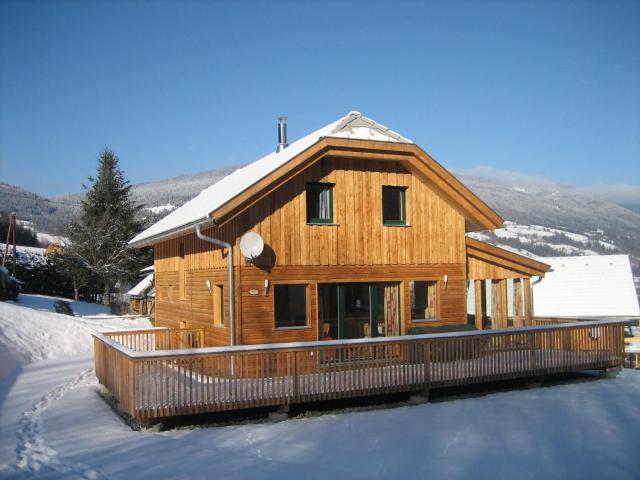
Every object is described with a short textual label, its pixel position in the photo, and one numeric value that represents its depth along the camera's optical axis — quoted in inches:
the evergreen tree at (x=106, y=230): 1488.7
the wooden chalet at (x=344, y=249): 532.4
